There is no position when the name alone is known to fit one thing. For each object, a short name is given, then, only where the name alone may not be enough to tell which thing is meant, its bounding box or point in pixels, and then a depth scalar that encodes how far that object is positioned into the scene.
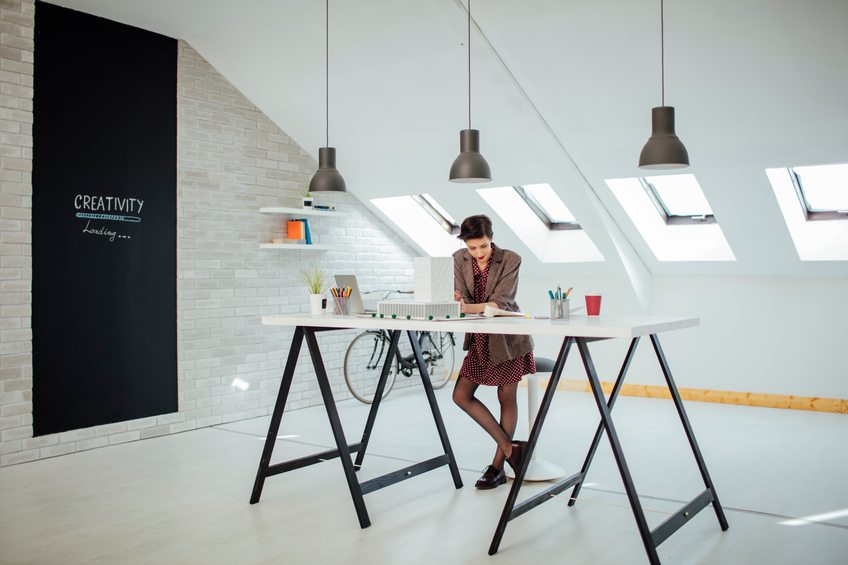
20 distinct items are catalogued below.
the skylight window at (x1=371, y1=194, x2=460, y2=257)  7.16
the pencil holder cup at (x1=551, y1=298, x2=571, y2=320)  3.32
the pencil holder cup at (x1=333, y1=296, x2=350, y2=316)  3.74
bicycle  6.48
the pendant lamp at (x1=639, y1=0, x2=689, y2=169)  3.35
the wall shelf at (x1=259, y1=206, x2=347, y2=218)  5.91
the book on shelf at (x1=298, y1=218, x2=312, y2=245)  6.16
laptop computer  3.77
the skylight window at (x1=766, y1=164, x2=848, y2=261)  5.31
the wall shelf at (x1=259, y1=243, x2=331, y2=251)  5.91
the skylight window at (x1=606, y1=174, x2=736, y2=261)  5.91
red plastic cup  3.41
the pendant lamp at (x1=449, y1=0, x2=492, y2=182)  3.75
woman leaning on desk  3.61
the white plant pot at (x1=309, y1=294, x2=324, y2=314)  3.87
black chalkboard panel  4.69
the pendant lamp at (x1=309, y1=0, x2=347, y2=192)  4.32
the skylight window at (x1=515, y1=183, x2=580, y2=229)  6.67
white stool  3.96
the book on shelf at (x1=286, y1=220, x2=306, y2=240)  6.11
